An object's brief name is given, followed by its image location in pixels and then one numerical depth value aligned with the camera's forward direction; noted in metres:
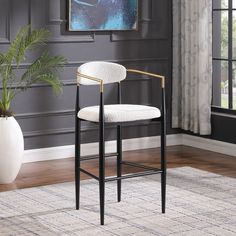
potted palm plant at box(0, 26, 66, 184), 6.70
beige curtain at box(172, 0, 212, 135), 8.34
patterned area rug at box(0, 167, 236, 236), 5.13
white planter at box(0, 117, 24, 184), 6.68
